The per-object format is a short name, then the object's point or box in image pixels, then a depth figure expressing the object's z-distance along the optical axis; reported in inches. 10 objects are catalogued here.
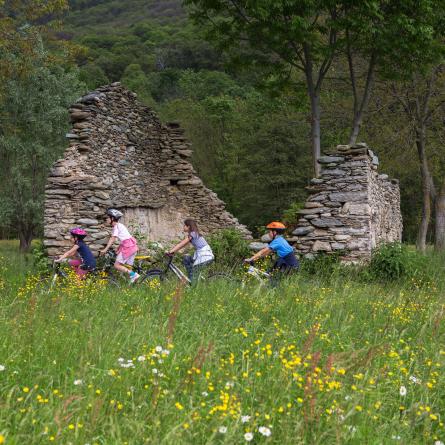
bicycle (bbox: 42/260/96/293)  353.7
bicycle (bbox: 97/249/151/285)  400.9
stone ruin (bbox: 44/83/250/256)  492.4
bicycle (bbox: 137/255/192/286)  372.3
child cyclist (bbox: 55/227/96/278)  374.3
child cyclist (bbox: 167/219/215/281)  377.1
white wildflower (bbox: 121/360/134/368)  154.6
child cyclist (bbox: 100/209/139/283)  396.8
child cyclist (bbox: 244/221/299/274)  350.6
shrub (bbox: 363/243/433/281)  438.9
